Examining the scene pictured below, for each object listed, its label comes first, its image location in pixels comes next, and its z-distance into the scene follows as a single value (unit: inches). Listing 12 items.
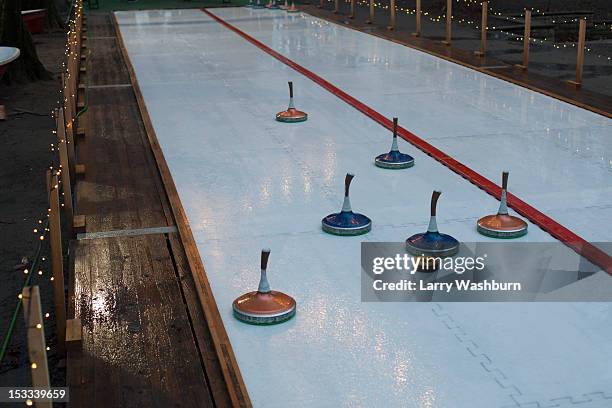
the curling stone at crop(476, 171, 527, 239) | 246.5
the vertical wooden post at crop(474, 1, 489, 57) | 578.2
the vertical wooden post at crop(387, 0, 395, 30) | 728.9
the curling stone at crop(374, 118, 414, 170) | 318.0
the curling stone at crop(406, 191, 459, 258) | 230.5
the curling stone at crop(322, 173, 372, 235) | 251.1
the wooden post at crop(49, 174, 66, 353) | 179.9
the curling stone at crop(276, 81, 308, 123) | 394.3
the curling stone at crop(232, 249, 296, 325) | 198.5
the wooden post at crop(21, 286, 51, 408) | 119.6
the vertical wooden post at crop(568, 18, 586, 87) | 467.2
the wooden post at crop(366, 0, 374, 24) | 793.2
